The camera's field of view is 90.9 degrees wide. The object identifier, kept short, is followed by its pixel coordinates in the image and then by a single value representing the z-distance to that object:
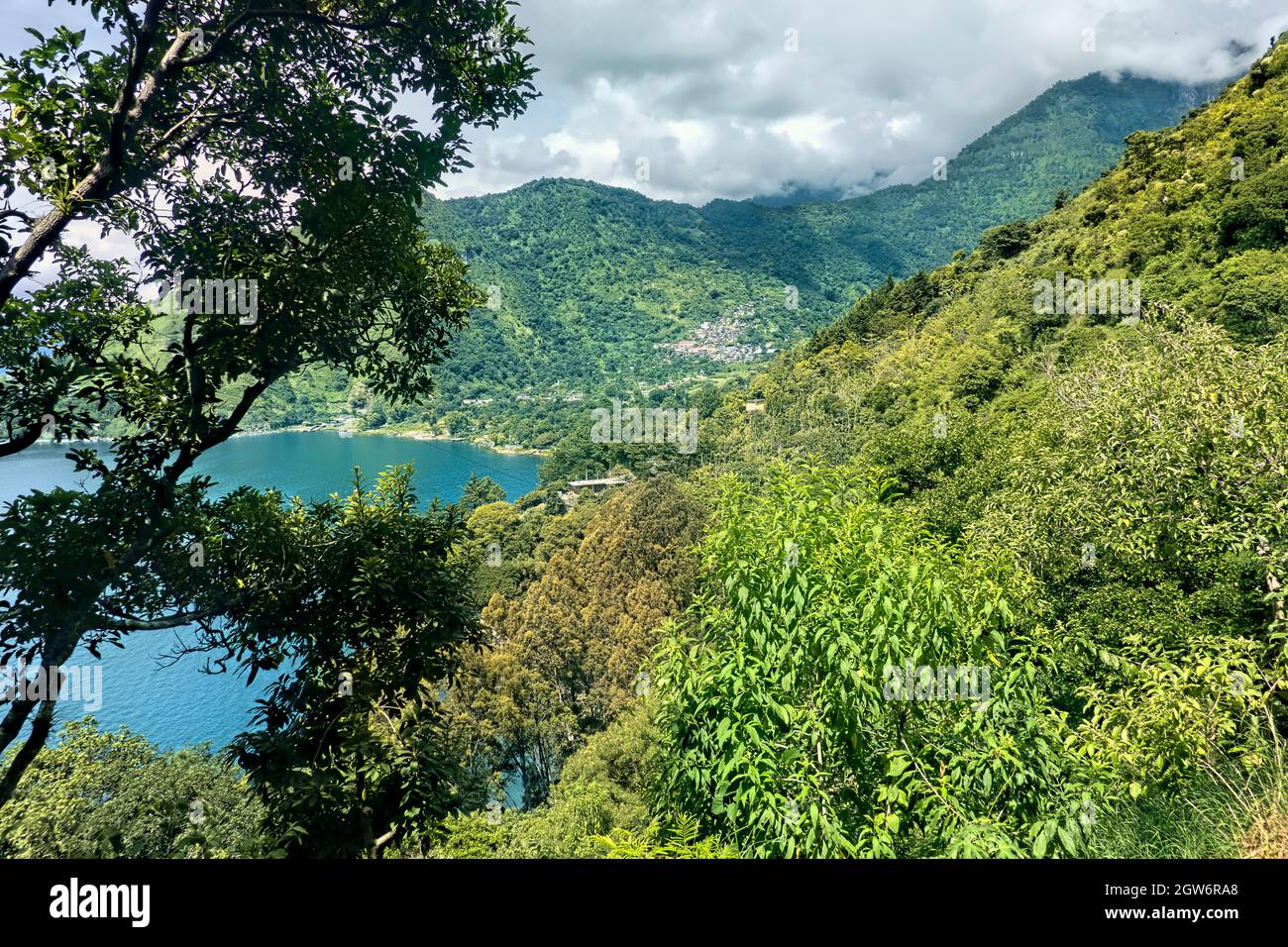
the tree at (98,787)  12.30
